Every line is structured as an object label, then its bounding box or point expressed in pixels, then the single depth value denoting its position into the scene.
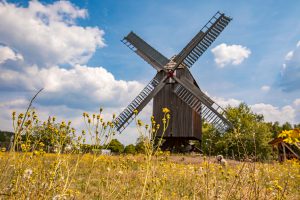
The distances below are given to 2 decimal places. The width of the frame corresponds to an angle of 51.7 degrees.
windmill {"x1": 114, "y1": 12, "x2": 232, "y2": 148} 20.28
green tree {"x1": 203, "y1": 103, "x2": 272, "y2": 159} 37.33
